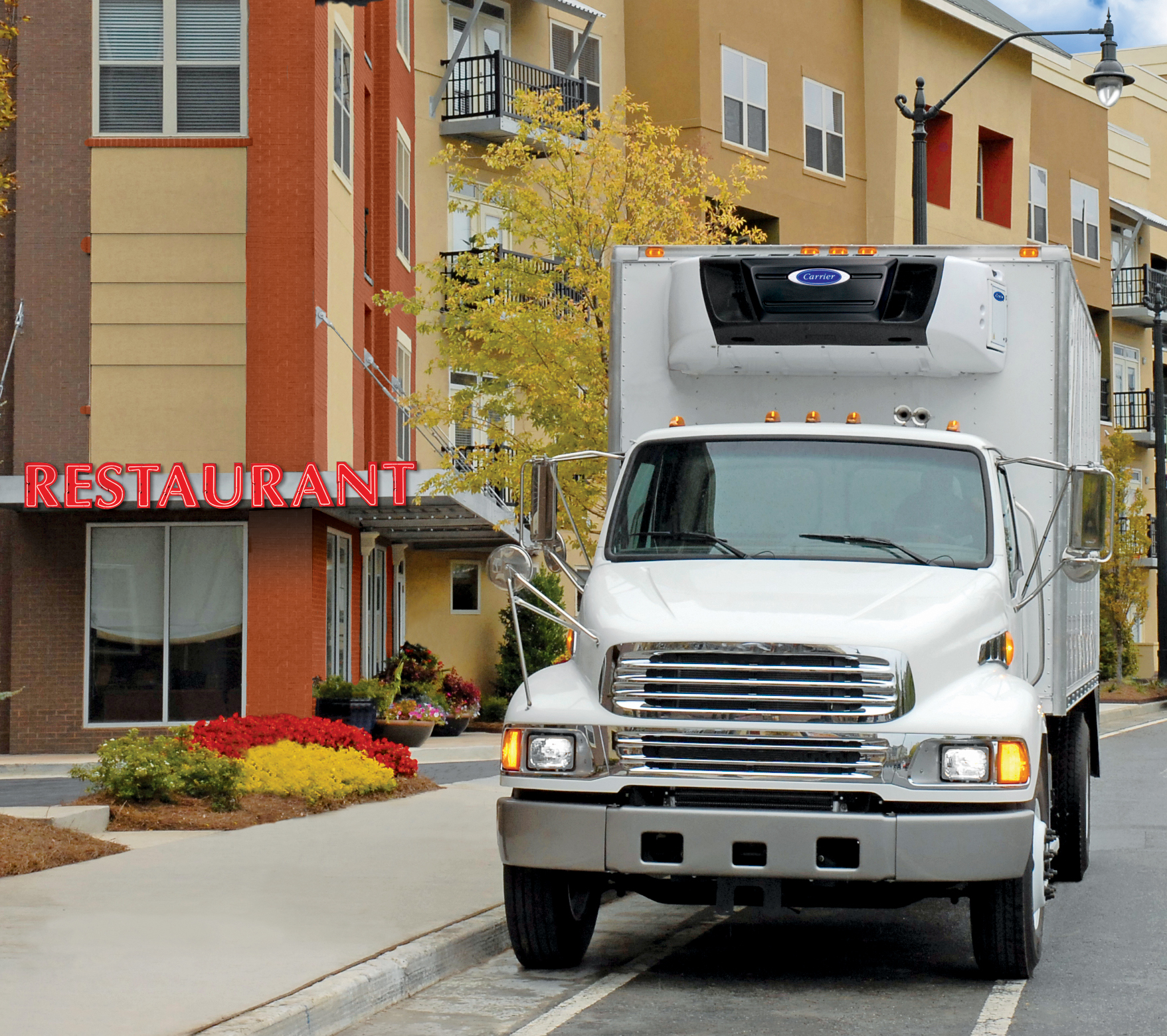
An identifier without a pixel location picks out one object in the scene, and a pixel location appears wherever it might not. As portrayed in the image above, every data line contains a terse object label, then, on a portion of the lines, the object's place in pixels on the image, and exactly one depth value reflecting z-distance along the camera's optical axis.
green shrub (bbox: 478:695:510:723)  29.98
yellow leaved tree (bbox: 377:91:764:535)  20.89
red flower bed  15.87
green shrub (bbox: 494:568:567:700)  29.64
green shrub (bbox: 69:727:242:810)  13.85
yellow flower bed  14.91
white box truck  7.42
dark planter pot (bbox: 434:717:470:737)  27.39
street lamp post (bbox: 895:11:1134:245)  20.75
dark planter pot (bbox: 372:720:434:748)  24.25
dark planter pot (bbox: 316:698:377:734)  23.12
